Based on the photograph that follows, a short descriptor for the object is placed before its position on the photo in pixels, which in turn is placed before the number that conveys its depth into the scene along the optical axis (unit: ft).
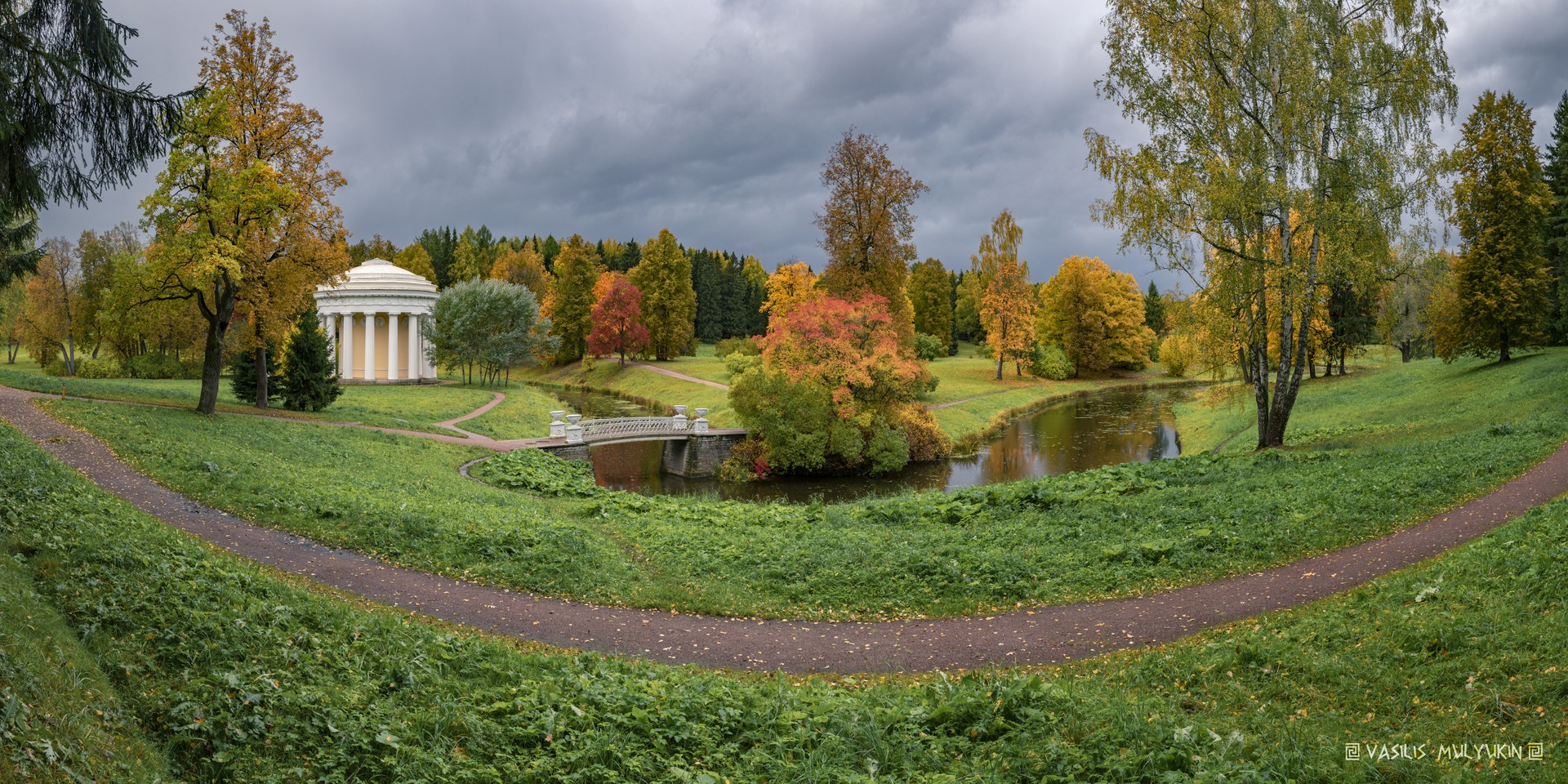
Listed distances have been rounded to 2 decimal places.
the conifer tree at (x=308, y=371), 103.71
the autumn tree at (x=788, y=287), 182.60
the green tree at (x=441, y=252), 320.70
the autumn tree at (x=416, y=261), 291.99
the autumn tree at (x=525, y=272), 280.31
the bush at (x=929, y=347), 220.43
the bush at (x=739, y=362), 117.25
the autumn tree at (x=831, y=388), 106.52
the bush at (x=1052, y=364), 222.28
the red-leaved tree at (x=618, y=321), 216.13
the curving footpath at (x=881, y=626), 32.40
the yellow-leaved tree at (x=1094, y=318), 224.74
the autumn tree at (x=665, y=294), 231.30
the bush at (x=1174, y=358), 211.20
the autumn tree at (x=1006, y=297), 209.15
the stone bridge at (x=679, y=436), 110.63
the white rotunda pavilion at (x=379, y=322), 190.70
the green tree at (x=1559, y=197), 106.52
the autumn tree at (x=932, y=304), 267.59
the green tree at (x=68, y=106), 27.66
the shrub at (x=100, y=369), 173.51
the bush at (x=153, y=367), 175.52
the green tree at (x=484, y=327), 185.88
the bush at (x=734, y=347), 173.41
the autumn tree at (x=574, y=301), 233.76
